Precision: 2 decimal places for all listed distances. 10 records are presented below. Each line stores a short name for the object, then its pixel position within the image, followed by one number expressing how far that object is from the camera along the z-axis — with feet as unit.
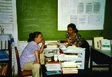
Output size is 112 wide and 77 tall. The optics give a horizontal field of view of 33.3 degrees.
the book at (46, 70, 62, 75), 9.07
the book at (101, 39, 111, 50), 13.66
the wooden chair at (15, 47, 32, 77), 11.29
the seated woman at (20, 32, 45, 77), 12.14
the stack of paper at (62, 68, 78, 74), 9.11
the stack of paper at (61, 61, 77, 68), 9.31
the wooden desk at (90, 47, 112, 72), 12.75
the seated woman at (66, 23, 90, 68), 14.17
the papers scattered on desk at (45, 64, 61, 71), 9.23
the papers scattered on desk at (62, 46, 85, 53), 9.94
